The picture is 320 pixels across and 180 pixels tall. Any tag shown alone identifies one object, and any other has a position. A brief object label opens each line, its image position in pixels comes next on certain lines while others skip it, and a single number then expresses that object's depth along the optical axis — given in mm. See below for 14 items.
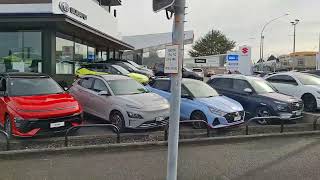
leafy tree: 56698
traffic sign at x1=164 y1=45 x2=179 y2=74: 2901
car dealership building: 10566
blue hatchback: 6522
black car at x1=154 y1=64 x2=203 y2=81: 18556
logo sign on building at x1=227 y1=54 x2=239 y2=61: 17039
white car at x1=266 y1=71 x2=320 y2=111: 8930
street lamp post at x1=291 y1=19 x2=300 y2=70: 34712
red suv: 5523
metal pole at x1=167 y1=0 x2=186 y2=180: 2961
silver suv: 6244
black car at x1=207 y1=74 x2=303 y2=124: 7379
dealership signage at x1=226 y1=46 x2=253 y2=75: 16619
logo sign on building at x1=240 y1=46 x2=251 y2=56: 16783
